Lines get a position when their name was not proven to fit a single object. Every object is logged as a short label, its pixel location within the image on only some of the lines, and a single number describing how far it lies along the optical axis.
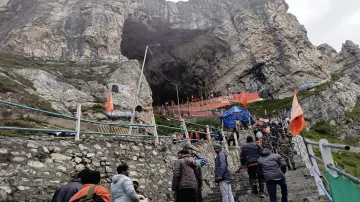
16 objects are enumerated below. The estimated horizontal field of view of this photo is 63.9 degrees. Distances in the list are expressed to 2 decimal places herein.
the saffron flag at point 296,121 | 6.42
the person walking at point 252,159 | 7.33
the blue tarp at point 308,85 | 41.12
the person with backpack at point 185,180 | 4.97
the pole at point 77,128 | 6.08
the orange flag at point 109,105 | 14.53
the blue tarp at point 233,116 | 20.85
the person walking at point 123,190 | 3.90
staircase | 6.49
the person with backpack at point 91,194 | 3.24
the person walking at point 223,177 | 6.17
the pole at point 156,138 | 7.85
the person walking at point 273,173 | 5.68
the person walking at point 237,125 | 17.75
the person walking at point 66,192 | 3.77
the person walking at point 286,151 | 9.78
